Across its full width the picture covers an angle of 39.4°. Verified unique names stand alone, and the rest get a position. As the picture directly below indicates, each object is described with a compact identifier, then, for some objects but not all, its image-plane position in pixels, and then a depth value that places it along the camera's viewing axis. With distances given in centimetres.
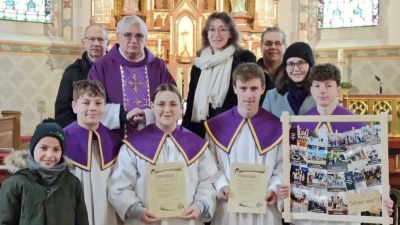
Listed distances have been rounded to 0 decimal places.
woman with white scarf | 377
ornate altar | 978
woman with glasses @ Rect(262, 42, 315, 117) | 348
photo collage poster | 303
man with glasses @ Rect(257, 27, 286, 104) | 398
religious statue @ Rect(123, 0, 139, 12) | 1018
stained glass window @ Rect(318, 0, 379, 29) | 1110
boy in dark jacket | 276
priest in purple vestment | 358
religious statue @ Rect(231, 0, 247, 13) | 1034
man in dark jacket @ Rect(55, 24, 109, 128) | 378
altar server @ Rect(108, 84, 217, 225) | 318
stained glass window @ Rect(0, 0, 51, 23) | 1058
